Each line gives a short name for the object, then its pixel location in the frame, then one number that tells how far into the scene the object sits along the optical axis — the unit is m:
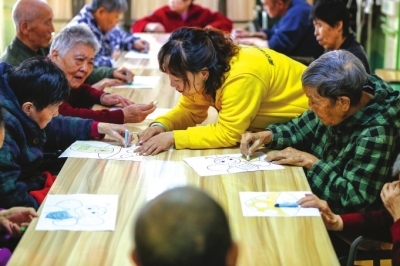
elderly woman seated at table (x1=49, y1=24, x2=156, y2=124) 3.25
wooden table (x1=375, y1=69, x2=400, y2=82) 5.31
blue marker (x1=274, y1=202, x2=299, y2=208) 2.21
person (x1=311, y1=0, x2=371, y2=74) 4.21
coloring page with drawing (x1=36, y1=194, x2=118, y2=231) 2.06
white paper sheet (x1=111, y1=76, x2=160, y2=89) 3.98
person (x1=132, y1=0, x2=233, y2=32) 6.05
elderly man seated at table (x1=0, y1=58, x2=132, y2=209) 2.49
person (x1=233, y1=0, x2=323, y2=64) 5.27
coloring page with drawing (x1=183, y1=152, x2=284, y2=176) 2.54
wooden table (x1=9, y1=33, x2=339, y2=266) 1.88
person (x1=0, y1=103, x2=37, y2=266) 2.18
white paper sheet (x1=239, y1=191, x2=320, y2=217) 2.16
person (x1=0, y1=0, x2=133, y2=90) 3.76
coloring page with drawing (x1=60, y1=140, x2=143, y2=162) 2.71
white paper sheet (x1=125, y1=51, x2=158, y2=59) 4.95
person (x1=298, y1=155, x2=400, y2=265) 2.21
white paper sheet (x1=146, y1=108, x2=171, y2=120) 3.36
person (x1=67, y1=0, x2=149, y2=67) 4.82
